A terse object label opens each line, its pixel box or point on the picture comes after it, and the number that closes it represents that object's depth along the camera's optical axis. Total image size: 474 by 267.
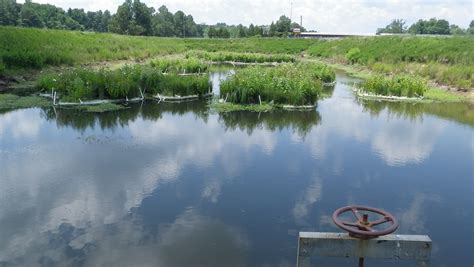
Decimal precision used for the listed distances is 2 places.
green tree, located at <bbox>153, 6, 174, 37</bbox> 97.06
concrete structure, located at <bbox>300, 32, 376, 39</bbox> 112.38
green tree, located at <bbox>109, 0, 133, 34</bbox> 86.38
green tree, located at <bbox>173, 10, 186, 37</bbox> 108.31
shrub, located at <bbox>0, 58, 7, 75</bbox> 26.73
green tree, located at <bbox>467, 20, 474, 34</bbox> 108.54
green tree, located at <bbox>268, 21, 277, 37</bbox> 96.04
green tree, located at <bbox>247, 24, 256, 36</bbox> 98.38
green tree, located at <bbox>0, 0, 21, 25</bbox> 76.31
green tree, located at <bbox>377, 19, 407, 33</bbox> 137.27
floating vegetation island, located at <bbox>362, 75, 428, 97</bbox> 27.60
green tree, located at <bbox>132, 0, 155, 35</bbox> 88.44
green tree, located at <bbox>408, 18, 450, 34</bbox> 113.39
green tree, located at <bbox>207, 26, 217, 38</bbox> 95.87
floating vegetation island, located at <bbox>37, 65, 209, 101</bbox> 22.61
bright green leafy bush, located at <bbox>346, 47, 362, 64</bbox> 51.23
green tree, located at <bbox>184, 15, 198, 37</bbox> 113.52
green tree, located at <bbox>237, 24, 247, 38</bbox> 98.38
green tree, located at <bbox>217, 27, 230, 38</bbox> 95.19
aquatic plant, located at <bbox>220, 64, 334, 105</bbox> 23.33
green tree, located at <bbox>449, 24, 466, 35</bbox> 106.02
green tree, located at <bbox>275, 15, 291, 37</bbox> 99.53
